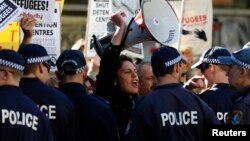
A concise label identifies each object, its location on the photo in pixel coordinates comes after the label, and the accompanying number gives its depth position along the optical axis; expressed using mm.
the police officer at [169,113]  8309
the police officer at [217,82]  9544
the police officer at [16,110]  7823
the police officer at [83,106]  8874
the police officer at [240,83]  8229
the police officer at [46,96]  8572
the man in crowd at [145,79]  10747
